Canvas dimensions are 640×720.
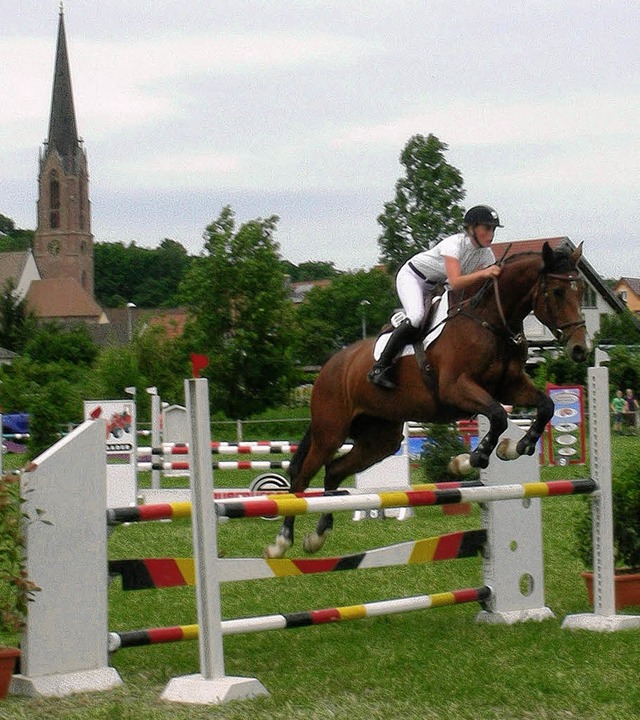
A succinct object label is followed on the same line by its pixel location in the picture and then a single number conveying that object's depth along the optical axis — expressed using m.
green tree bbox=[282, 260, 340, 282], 115.44
